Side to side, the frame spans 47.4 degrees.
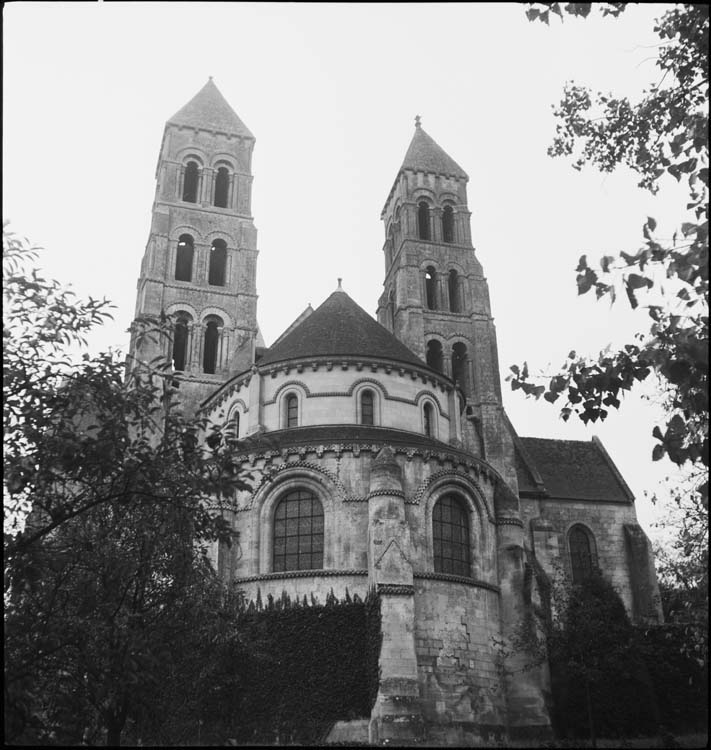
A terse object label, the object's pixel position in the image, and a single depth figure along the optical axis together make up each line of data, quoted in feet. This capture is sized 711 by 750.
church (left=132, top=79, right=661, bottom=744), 86.22
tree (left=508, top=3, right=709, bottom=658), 28.43
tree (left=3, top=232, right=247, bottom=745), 35.94
